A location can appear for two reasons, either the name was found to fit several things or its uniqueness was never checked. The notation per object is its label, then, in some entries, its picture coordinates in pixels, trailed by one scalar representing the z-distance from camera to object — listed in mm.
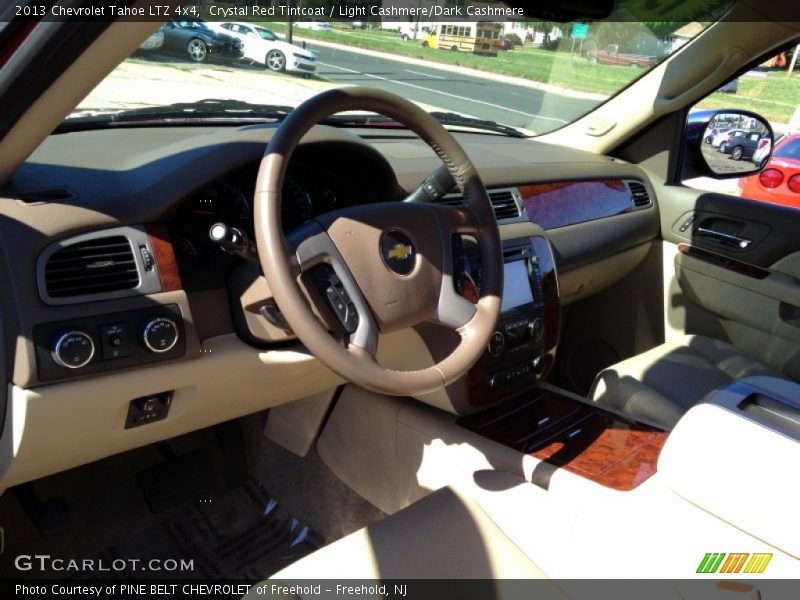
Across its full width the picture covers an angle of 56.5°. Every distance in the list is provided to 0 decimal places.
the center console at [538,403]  1913
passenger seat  2428
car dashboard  1554
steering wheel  1415
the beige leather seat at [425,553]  1507
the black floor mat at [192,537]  2363
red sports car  3346
